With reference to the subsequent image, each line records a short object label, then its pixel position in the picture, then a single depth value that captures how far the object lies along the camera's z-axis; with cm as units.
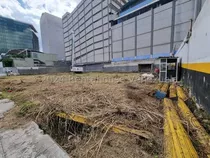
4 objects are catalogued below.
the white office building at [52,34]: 5206
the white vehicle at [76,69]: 2172
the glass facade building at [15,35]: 4041
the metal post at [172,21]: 1767
